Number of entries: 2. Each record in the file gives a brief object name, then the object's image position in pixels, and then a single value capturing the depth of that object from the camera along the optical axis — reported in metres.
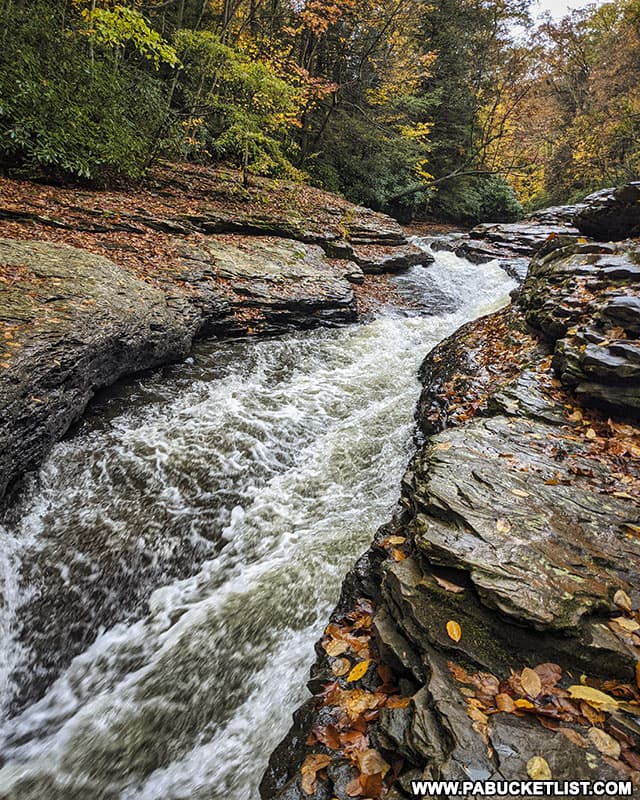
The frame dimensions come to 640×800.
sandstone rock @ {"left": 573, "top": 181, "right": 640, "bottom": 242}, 7.70
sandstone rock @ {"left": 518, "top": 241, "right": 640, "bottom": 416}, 4.11
